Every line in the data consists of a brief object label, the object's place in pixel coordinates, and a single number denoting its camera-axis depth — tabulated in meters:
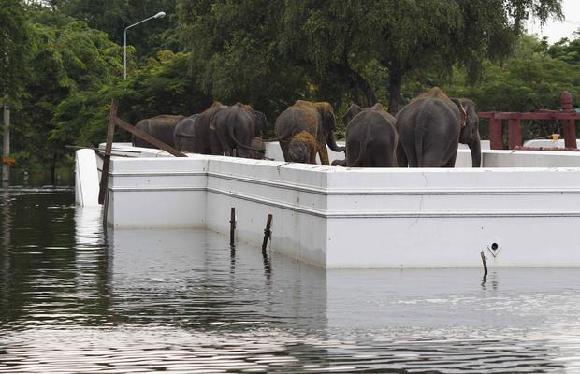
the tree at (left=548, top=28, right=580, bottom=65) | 72.31
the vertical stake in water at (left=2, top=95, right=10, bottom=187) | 73.35
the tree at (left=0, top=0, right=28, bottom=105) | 64.69
